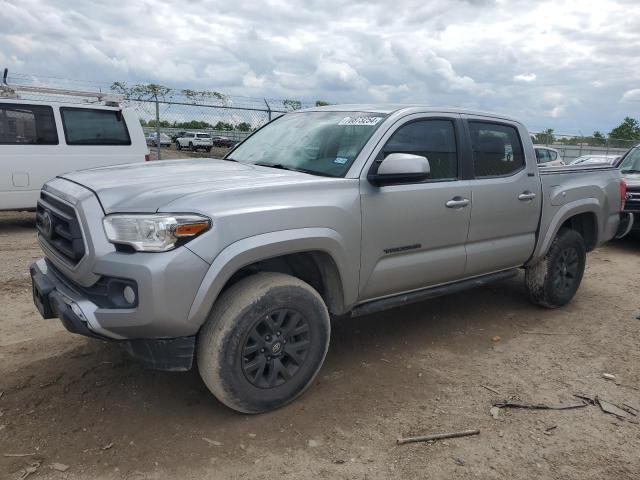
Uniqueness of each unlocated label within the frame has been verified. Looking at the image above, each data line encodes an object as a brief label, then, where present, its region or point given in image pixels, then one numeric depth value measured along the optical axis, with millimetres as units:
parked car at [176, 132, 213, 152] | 32438
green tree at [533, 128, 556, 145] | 22812
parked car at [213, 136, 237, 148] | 34031
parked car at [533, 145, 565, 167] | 12852
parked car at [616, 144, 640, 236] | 8094
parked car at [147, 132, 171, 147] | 30219
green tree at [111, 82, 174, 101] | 13438
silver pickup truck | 2613
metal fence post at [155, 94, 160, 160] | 13576
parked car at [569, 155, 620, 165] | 13320
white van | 7758
